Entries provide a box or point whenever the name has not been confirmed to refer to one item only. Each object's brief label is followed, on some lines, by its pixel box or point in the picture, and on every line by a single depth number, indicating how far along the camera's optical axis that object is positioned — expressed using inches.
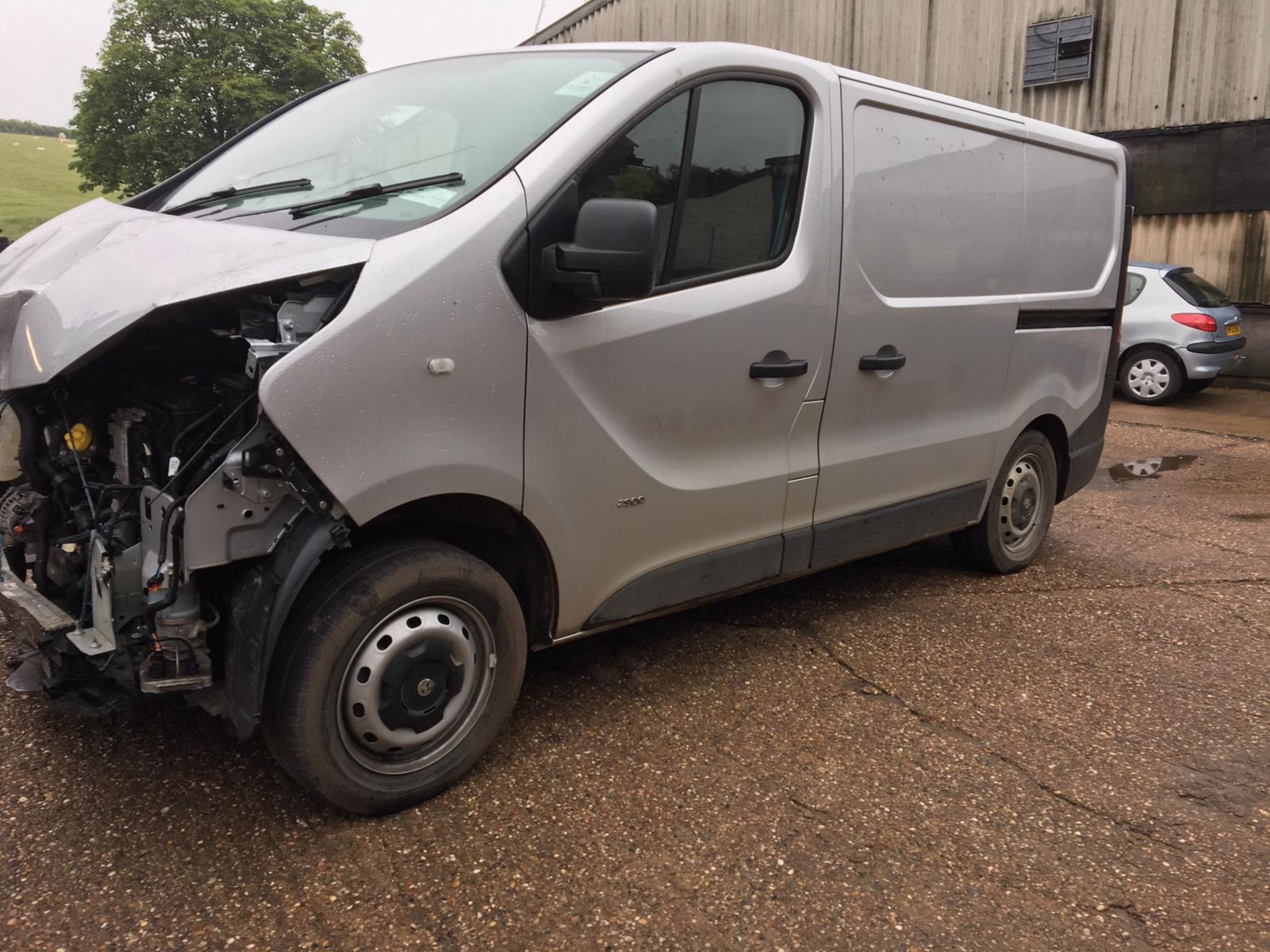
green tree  1481.3
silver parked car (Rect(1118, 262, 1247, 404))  436.8
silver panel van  97.4
